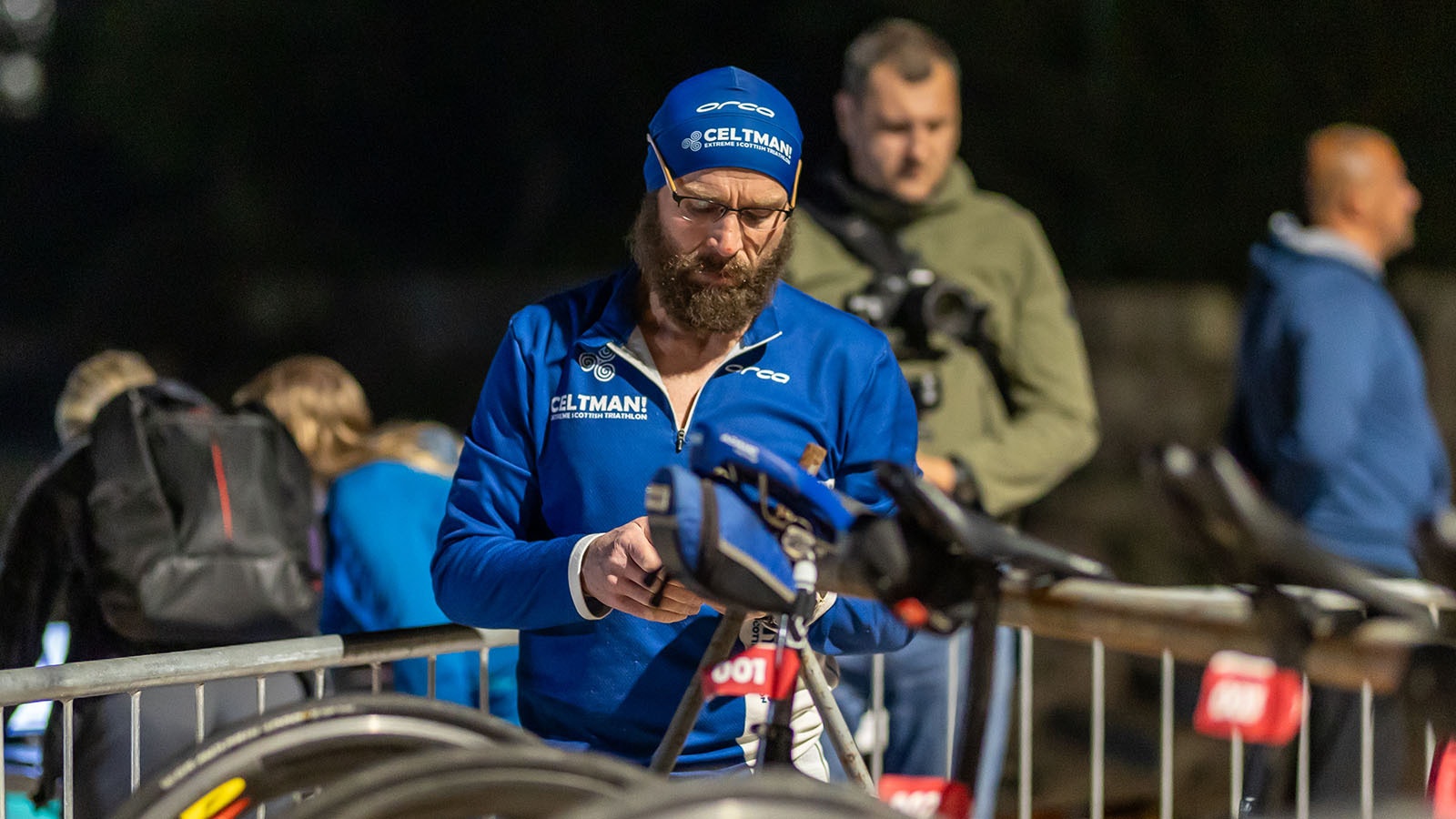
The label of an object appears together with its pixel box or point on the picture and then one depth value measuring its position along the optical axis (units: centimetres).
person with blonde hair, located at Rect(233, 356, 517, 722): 740
